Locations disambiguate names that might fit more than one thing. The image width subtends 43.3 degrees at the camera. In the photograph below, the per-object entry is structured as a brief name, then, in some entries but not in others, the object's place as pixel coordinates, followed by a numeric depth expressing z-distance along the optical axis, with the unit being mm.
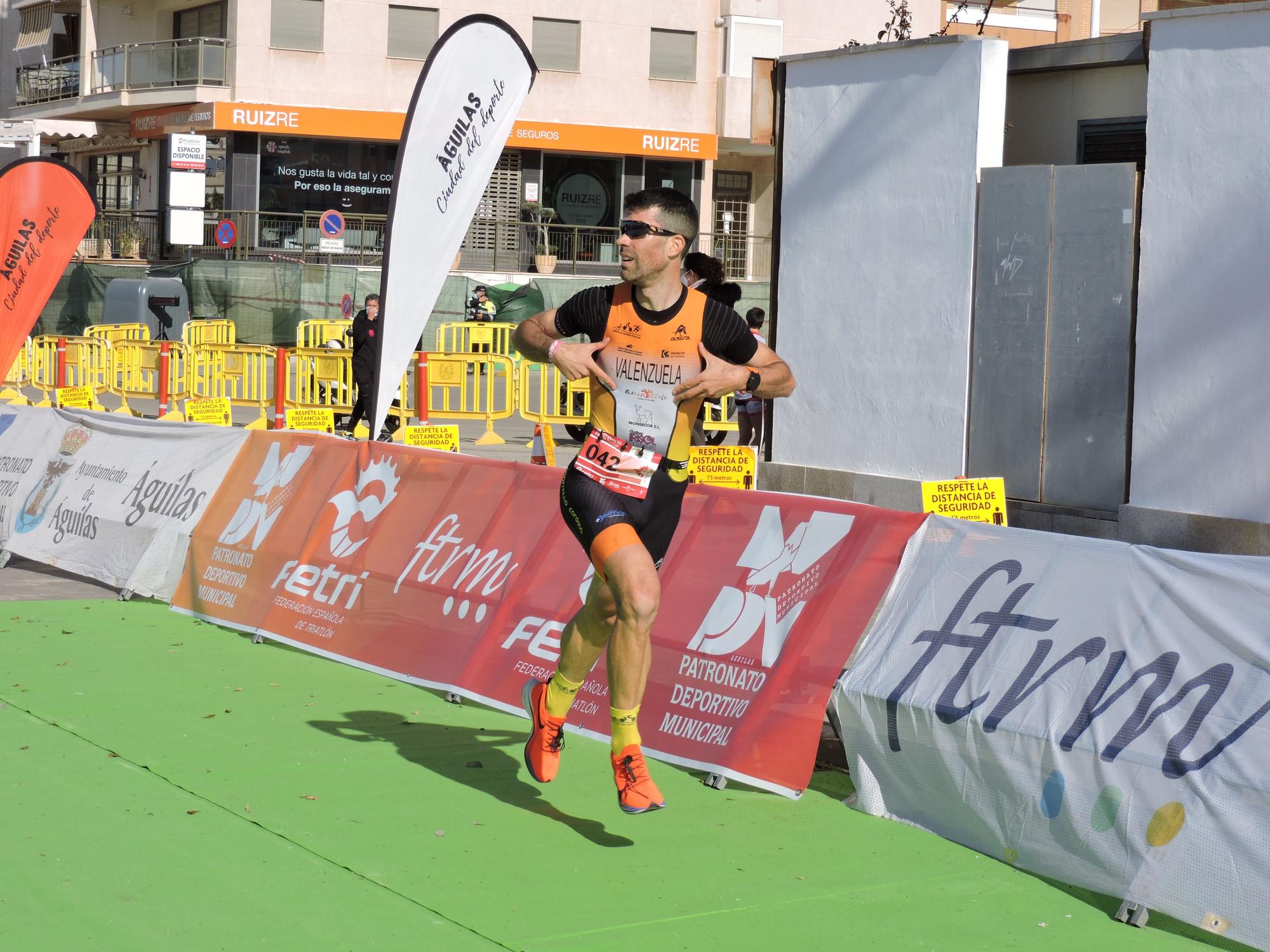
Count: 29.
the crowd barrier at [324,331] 26294
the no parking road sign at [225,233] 40906
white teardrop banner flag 9711
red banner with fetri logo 6547
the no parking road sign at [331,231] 39906
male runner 5781
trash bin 34781
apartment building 46031
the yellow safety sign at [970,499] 7887
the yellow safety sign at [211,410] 14352
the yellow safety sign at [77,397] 14375
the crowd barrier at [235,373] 22812
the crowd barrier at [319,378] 22797
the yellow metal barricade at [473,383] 22141
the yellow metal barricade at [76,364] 25453
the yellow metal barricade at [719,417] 21203
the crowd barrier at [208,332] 27162
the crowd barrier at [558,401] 21703
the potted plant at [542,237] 46188
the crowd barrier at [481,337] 25750
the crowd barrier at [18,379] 26656
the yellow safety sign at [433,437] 11133
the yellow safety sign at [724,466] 9695
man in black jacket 21312
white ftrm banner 5035
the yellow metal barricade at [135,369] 24734
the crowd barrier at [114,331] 29062
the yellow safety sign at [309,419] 12634
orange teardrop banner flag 13211
